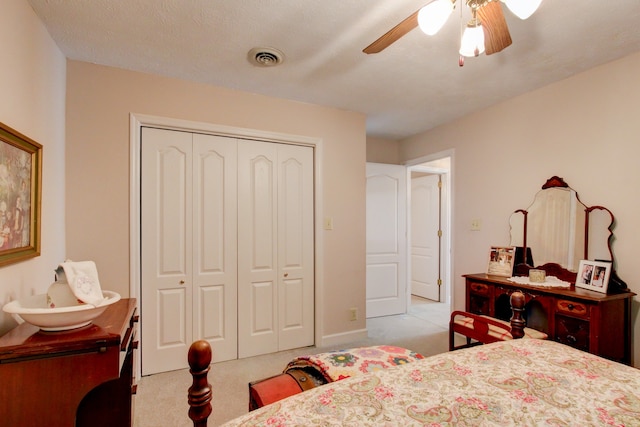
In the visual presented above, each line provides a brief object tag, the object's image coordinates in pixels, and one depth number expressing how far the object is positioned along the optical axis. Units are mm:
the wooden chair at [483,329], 2260
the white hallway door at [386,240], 4270
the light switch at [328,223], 3248
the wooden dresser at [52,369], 1168
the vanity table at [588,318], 2084
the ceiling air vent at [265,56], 2182
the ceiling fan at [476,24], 1260
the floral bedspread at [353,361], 1434
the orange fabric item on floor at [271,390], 1310
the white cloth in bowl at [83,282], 1326
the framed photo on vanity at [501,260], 2902
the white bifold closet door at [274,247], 2924
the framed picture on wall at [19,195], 1409
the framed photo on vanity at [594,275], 2203
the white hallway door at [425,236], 5145
